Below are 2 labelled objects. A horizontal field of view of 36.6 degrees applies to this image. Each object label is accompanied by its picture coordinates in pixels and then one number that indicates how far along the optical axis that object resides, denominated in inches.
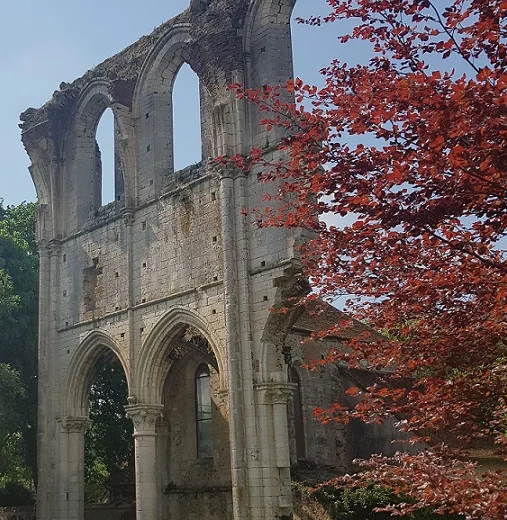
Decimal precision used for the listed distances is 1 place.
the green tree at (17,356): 735.1
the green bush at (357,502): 570.3
